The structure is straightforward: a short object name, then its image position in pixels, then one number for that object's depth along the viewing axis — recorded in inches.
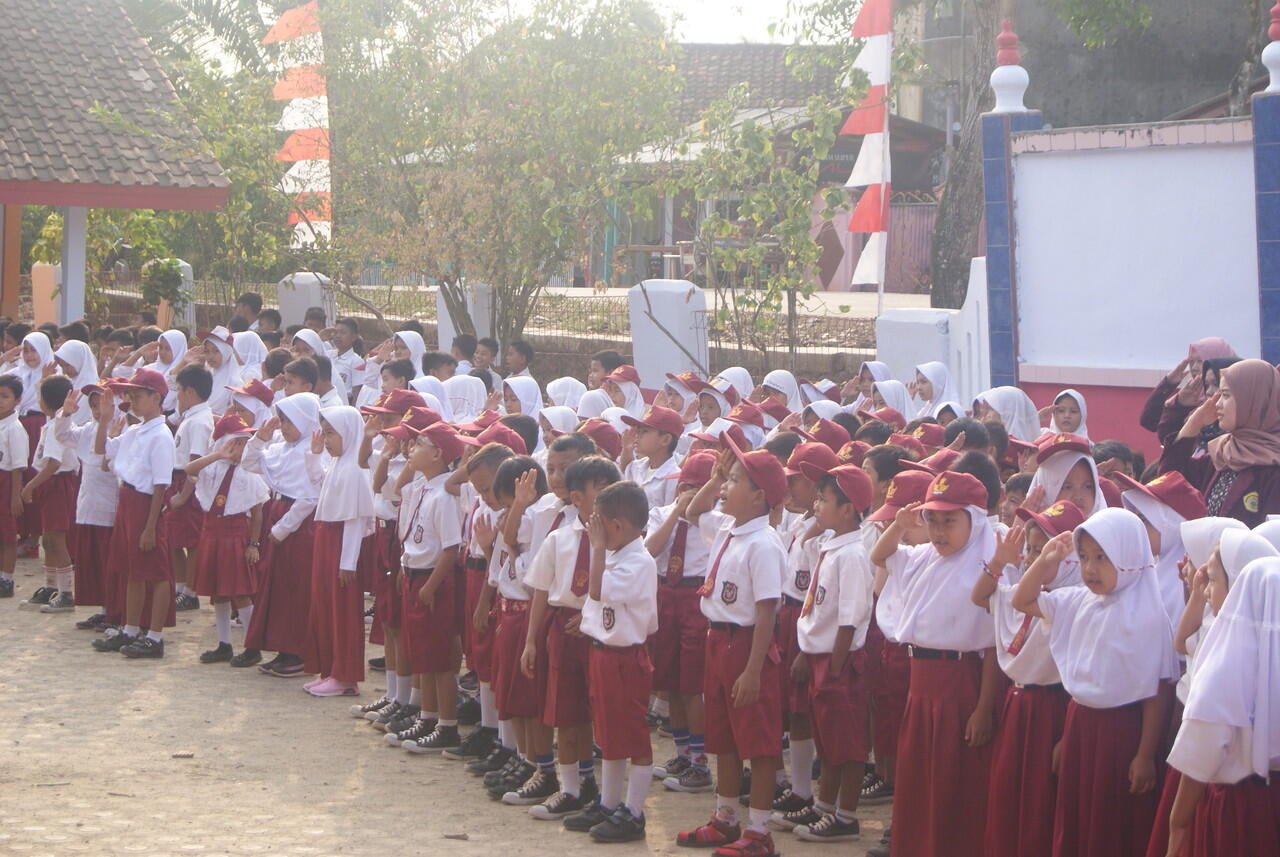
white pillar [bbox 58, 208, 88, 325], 631.8
